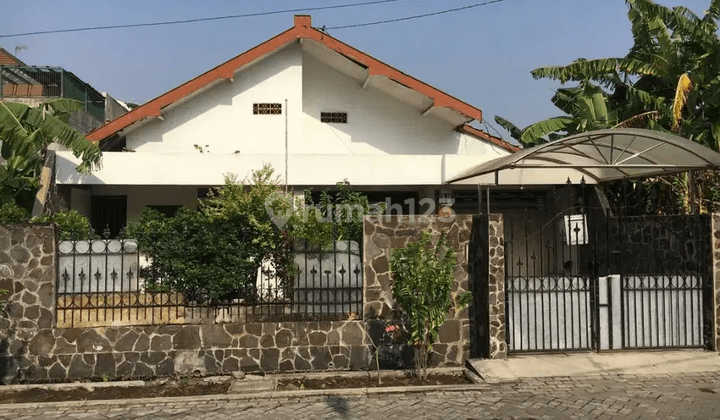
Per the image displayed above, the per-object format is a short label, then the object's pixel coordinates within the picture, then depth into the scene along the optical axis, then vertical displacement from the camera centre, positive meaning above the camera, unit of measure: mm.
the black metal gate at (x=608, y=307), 9555 -1044
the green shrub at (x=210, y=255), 9156 -178
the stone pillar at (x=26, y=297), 8742 -745
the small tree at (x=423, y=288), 8594 -652
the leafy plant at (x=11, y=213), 12531 +630
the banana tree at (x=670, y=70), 14078 +4117
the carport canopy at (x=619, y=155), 9414 +1450
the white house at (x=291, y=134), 14766 +2894
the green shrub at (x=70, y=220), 12364 +497
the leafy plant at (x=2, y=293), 8075 -711
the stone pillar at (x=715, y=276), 9594 -577
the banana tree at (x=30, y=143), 12547 +2115
